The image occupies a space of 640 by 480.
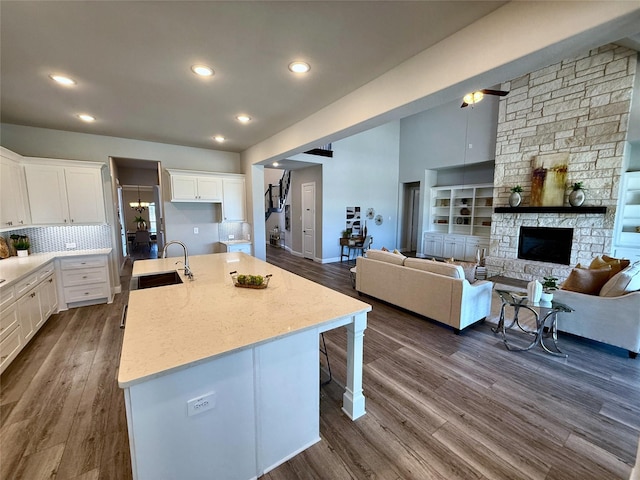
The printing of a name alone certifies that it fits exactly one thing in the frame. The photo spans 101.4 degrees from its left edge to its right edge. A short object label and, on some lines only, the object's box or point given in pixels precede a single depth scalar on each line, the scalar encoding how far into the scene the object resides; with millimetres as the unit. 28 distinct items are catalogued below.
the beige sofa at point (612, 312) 2742
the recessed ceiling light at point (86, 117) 3496
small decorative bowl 2312
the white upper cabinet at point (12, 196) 3186
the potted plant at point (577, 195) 4922
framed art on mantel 5215
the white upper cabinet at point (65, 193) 3807
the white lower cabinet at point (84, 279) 3912
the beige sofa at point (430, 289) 3225
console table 7779
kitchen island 1199
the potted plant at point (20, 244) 3734
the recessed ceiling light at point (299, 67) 2279
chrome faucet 2617
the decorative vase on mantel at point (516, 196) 5742
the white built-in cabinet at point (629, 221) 4699
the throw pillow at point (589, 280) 3092
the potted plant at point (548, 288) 2996
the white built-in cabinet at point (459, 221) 7293
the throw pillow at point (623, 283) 2812
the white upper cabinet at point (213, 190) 4879
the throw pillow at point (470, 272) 3502
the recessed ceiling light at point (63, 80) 2467
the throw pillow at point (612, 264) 3127
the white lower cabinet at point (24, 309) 2512
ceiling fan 3703
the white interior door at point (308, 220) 7978
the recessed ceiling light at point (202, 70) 2322
